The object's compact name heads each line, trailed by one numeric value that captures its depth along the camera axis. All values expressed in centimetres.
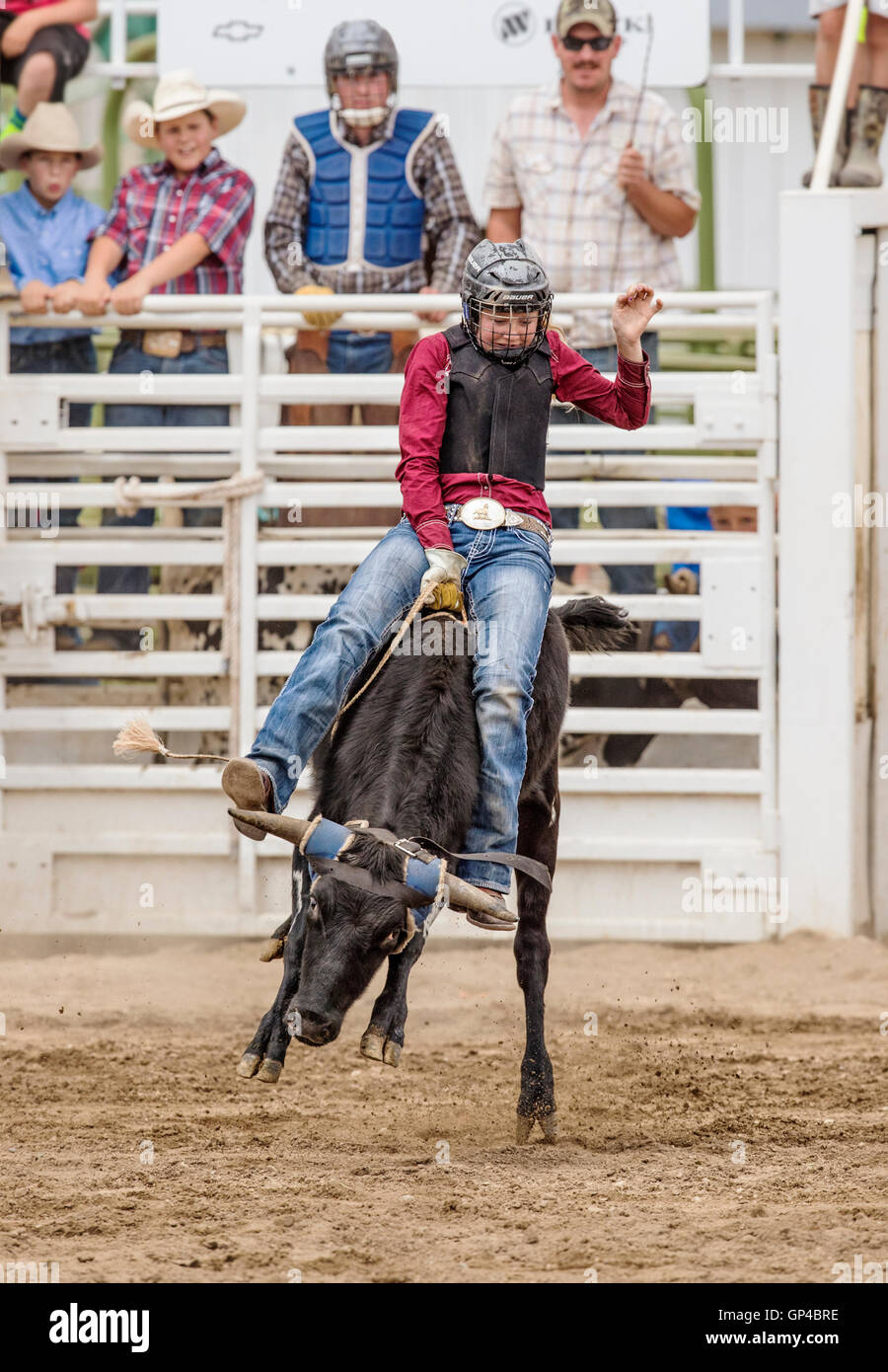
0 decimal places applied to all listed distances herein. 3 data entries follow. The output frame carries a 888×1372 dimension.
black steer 924
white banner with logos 1802
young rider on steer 1025
